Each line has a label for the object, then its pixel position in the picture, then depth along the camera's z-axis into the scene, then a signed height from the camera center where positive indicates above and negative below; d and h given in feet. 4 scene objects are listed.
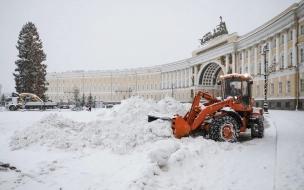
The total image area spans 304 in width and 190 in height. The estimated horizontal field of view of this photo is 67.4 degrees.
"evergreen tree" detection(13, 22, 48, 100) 121.61 +18.00
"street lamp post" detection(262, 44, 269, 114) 72.97 -2.55
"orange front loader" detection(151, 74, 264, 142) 27.37 -2.51
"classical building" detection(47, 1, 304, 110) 99.81 +21.09
